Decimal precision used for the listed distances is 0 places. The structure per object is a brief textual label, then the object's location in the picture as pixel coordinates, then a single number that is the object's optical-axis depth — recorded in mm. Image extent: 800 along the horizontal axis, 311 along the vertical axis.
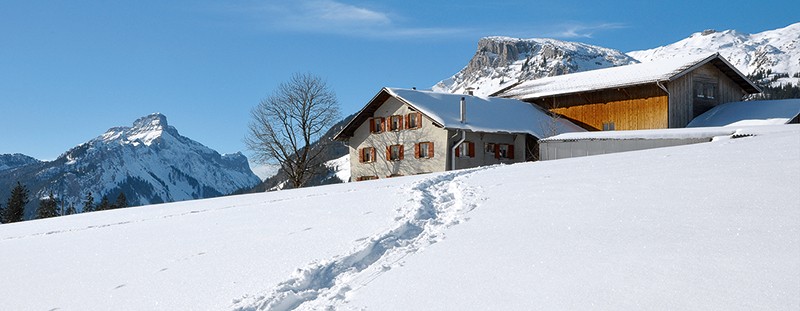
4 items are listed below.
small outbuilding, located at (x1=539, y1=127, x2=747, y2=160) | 22969
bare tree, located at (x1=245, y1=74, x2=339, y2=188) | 40653
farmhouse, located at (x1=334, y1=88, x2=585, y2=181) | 34719
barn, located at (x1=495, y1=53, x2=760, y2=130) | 32750
